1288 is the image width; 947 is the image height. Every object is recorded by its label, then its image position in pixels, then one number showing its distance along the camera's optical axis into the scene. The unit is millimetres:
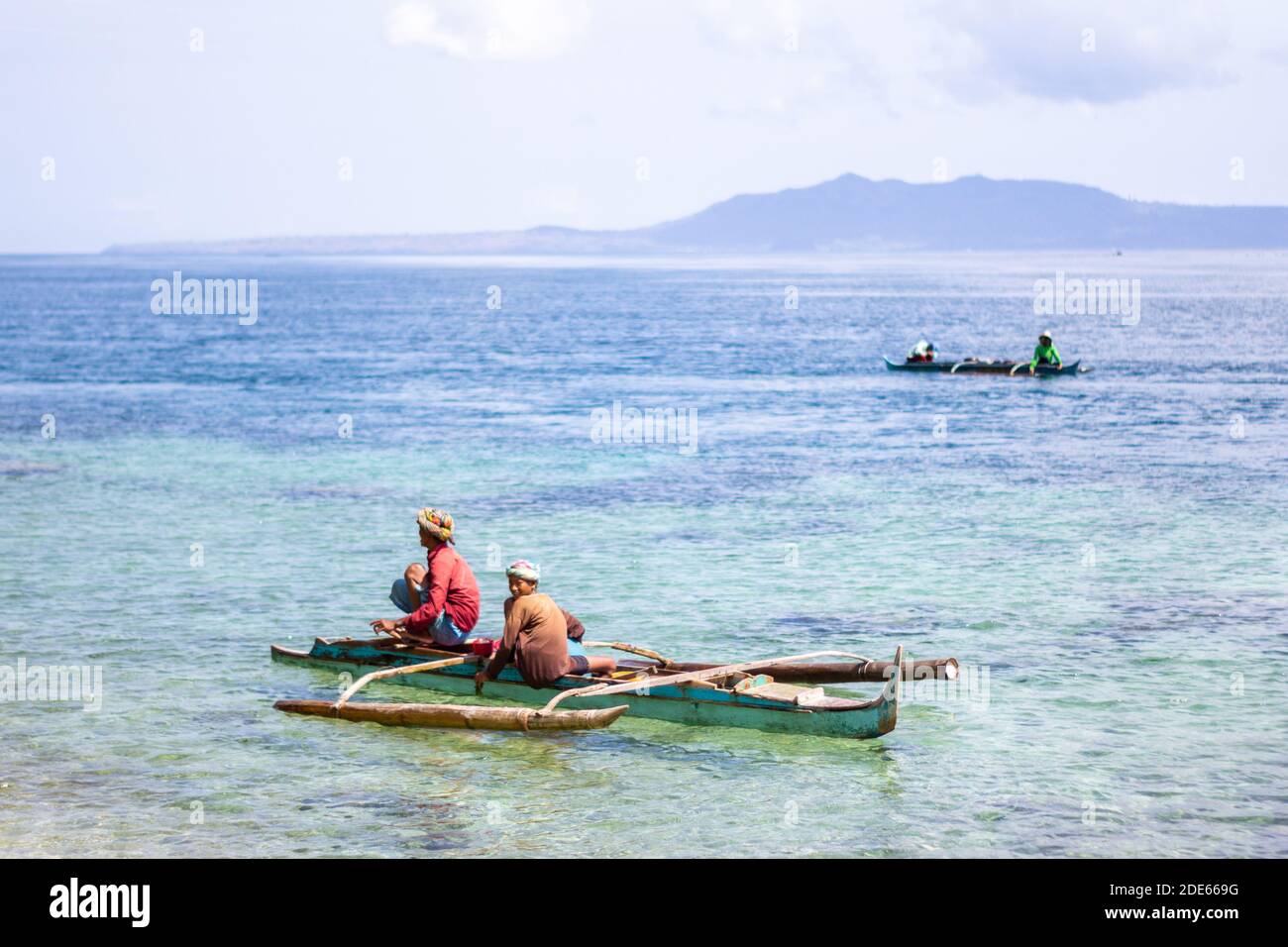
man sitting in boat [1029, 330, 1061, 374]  52906
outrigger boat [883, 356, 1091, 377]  53500
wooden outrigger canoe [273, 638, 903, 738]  14797
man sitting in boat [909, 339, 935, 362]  57250
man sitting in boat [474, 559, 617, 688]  15406
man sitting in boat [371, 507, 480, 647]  16359
